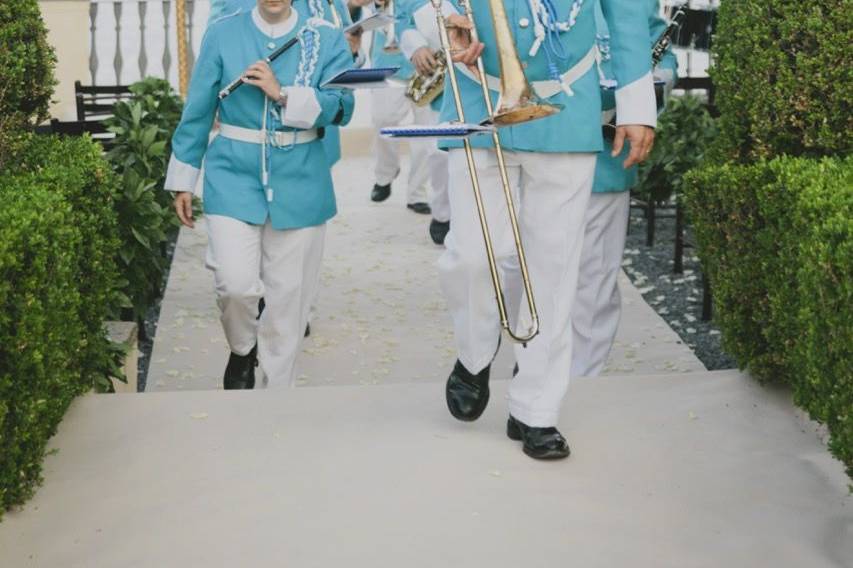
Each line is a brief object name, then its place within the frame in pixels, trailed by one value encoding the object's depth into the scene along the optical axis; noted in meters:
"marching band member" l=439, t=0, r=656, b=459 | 5.20
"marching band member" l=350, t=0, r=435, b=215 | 11.99
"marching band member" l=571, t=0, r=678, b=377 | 6.81
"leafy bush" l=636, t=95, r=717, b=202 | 10.09
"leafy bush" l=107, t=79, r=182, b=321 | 7.64
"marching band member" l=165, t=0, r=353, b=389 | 6.55
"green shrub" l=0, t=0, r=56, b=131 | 5.60
